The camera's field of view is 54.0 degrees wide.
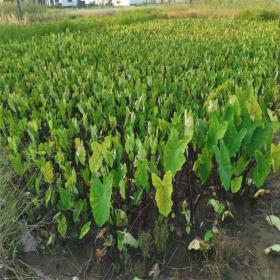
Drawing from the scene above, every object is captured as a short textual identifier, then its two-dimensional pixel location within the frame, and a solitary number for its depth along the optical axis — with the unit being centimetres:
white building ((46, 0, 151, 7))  3701
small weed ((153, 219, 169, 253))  150
